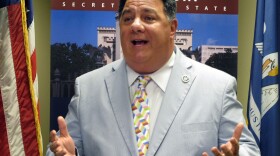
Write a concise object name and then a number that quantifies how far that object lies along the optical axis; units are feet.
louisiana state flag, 8.40
